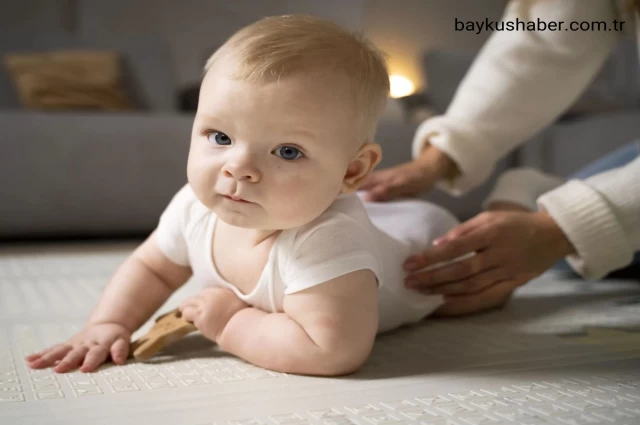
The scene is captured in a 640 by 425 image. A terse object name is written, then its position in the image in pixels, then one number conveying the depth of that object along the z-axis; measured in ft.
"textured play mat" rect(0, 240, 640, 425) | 1.66
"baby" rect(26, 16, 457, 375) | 1.91
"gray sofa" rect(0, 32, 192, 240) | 5.04
